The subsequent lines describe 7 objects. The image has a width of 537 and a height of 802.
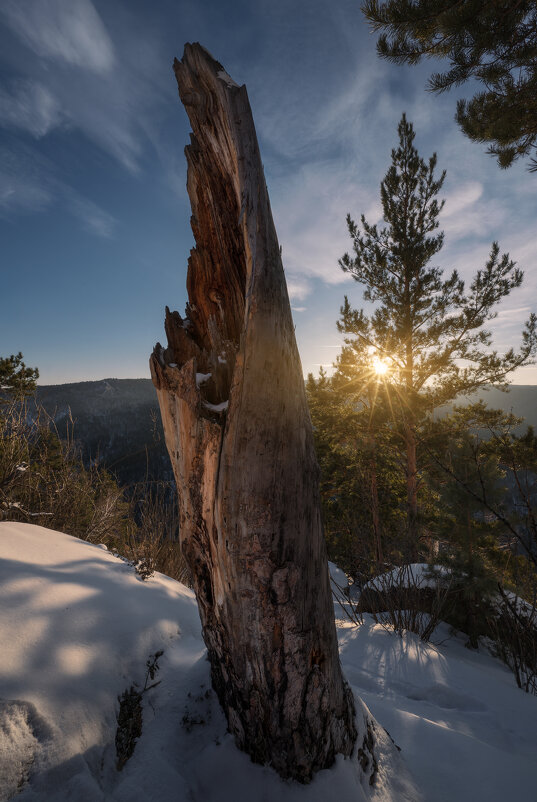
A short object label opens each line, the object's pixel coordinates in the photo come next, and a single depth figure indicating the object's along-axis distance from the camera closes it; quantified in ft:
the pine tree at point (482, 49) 10.25
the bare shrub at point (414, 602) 12.32
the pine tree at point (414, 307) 29.89
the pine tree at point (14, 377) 23.77
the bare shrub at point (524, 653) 8.42
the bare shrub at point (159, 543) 16.96
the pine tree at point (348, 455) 33.86
